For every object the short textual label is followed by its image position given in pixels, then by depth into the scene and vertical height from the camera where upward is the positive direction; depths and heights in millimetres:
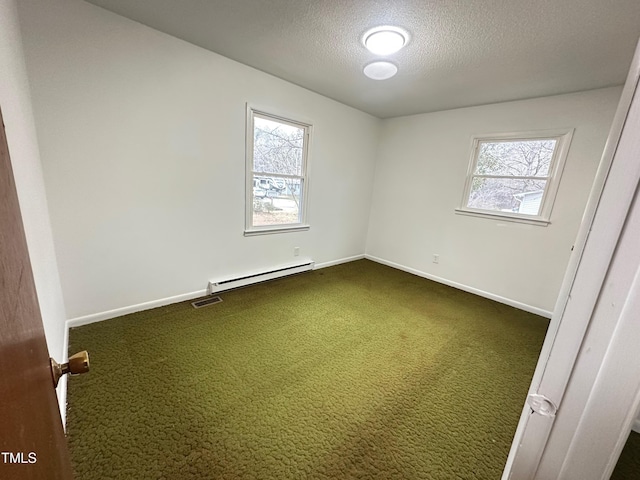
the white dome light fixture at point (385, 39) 1750 +1061
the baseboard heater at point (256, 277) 2760 -1151
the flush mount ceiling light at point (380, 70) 2098 +1001
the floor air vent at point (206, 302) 2525 -1258
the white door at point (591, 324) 382 -194
